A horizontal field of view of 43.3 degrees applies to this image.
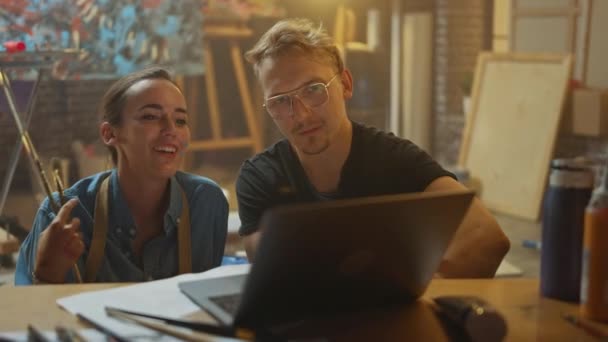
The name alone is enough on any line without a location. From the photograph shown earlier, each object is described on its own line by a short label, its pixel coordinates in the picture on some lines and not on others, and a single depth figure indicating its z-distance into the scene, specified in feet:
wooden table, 3.47
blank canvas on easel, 14.39
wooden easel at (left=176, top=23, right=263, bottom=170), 17.46
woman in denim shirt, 5.70
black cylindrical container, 3.72
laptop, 3.05
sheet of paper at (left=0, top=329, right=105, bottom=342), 3.30
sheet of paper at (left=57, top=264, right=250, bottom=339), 3.48
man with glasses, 5.42
